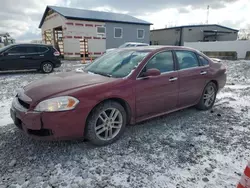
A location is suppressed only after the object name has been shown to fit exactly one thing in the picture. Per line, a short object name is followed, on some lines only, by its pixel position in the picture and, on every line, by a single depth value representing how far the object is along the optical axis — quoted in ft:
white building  61.68
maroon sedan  8.66
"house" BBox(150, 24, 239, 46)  98.99
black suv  31.14
